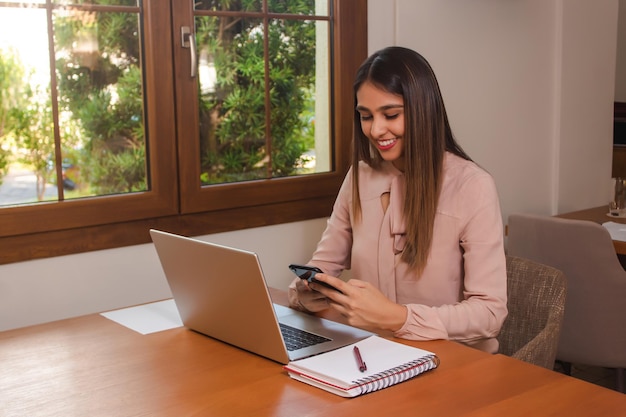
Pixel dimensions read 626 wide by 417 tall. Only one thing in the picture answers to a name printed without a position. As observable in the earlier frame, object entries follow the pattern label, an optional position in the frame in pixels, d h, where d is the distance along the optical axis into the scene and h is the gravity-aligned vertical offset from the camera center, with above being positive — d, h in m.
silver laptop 1.56 -0.41
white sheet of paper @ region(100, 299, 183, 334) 1.91 -0.52
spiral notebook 1.45 -0.49
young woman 1.89 -0.28
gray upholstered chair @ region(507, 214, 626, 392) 2.62 -0.60
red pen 1.50 -0.48
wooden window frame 2.32 -0.30
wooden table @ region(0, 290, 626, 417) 1.38 -0.52
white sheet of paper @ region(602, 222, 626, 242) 2.91 -0.49
